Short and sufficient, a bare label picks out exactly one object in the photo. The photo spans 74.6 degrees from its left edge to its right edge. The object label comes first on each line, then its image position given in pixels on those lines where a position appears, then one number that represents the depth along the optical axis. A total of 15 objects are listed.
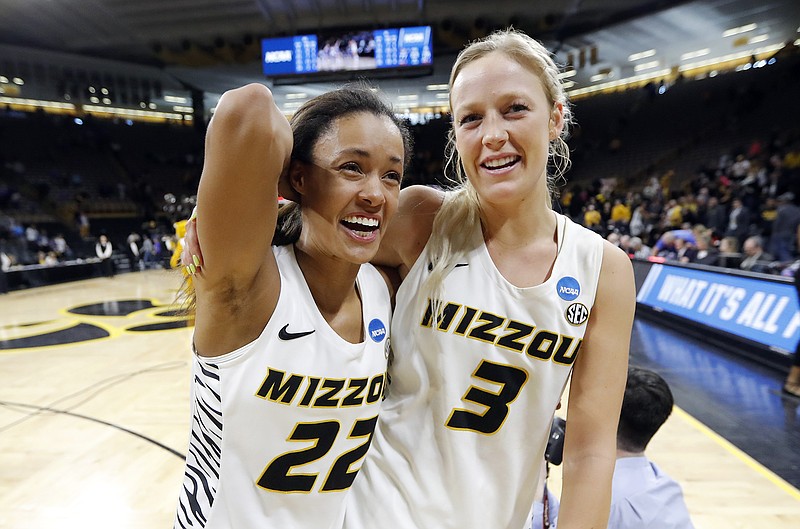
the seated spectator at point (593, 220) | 10.54
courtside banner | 4.43
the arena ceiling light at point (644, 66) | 16.40
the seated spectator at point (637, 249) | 8.16
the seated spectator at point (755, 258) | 5.51
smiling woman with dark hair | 0.96
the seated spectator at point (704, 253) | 6.17
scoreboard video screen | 9.92
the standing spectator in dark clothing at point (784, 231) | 6.48
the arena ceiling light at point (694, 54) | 15.26
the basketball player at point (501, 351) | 1.17
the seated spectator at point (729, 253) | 5.91
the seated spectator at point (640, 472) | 1.60
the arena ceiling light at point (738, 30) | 13.52
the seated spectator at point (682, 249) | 6.73
